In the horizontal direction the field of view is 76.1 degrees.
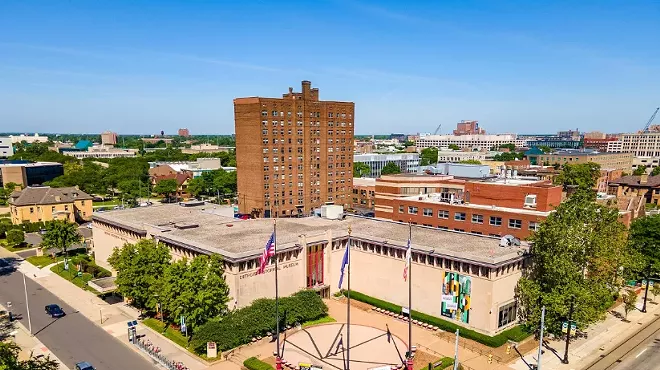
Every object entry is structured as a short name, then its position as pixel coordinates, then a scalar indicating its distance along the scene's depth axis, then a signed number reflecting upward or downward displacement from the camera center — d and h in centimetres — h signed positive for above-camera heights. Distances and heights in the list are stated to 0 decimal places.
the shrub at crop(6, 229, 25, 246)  9356 -2439
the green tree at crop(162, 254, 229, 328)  4781 -1859
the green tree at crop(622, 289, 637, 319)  5606 -2276
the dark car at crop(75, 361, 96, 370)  4297 -2429
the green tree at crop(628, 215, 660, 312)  6475 -1785
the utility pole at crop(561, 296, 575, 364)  4491 -2018
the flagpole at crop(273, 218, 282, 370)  4256 -2344
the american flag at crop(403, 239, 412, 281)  4053 -1220
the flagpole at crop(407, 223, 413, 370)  4283 -2330
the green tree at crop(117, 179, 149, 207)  13300 -2095
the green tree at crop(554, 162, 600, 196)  11756 -1248
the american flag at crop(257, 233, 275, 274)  4142 -1238
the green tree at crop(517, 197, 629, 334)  4669 -1509
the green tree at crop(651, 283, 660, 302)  6075 -2270
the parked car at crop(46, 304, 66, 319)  5760 -2511
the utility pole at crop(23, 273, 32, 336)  5319 -2515
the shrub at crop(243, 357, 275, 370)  4275 -2410
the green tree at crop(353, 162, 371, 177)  17825 -1686
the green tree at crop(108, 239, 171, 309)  5506 -1905
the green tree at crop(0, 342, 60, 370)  2602 -1466
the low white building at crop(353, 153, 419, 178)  18838 -1415
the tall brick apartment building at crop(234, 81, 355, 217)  10944 -602
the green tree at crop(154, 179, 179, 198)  15225 -2120
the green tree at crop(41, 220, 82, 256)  8112 -2103
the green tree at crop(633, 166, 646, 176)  17298 -1650
